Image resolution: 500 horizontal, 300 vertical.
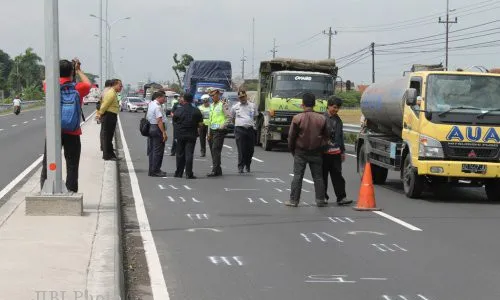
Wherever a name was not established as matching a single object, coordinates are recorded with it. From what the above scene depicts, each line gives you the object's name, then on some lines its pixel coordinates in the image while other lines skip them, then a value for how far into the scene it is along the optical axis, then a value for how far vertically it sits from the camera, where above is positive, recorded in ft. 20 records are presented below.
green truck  85.92 -1.04
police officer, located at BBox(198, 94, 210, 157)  71.97 -3.32
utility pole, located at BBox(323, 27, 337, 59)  273.54 +15.92
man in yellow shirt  58.95 -1.87
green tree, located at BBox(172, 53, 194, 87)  396.78 +11.94
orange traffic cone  40.75 -5.64
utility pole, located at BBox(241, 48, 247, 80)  453.58 +10.73
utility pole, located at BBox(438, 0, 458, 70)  203.76 +19.24
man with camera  35.68 -2.50
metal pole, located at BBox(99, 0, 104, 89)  169.42 +7.99
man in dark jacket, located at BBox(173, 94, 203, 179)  54.60 -3.26
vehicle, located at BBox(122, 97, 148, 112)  249.26 -5.91
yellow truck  44.55 -2.47
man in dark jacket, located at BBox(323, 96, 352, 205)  43.01 -3.52
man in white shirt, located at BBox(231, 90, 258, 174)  59.11 -3.24
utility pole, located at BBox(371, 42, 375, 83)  246.51 +9.54
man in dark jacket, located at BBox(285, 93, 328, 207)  41.19 -3.00
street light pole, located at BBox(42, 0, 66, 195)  33.01 -0.89
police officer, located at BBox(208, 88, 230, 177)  57.21 -2.94
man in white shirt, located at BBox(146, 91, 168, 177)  55.01 -3.41
